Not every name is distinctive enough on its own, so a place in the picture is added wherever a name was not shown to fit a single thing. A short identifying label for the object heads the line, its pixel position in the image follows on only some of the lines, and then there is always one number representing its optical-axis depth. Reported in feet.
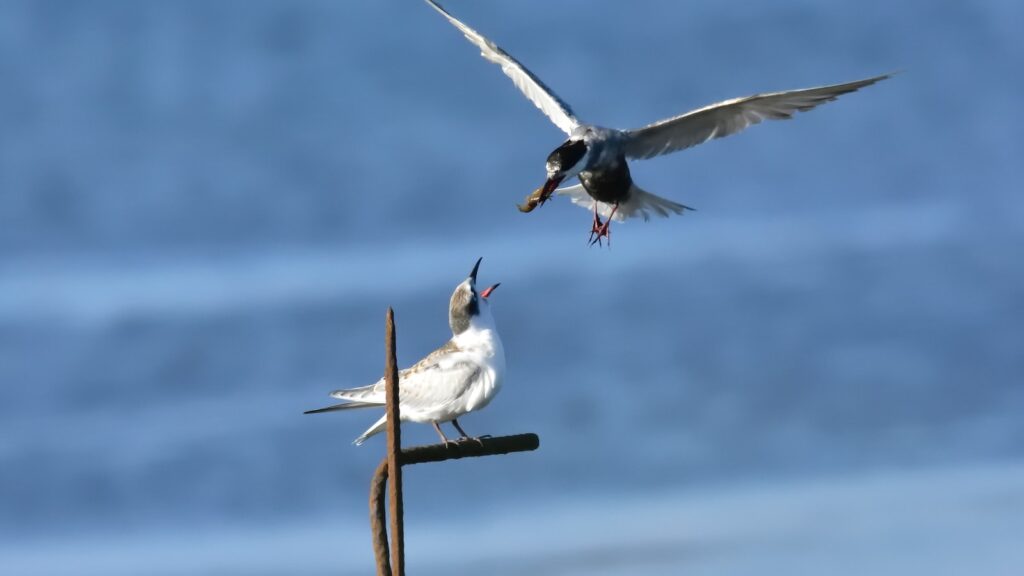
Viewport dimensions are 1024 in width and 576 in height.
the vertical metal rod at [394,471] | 39.22
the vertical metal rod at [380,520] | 39.63
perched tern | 67.36
